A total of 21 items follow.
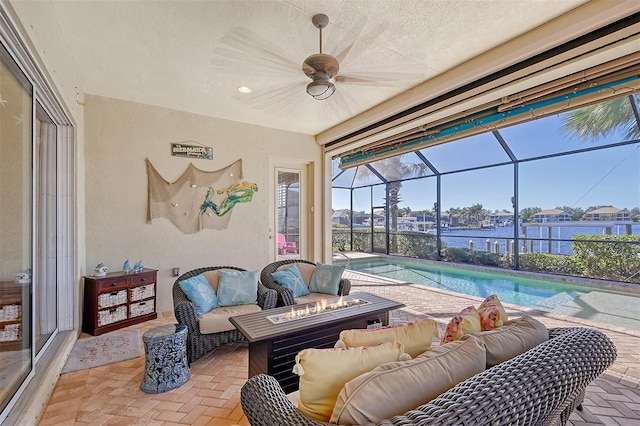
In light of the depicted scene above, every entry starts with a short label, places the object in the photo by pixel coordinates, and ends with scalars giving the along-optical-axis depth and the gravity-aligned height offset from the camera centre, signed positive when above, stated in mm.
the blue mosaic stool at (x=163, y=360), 2227 -1099
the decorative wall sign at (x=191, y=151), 4211 +981
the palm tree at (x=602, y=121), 4828 +1692
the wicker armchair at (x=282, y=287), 3082 -771
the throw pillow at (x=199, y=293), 2773 -732
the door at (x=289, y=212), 5312 +90
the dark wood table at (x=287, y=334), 2004 -862
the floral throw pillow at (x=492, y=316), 1568 -549
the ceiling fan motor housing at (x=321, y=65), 2146 +1123
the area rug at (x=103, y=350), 2682 -1317
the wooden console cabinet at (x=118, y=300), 3279 -974
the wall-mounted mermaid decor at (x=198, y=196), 4074 +318
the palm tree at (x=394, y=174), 8643 +1322
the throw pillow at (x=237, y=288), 3037 -747
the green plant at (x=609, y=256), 5504 -829
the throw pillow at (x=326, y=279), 3436 -743
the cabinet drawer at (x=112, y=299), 3299 -929
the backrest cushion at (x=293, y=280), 3327 -729
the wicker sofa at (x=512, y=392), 816 -557
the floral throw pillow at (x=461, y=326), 1462 -564
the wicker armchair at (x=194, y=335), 2590 -1066
